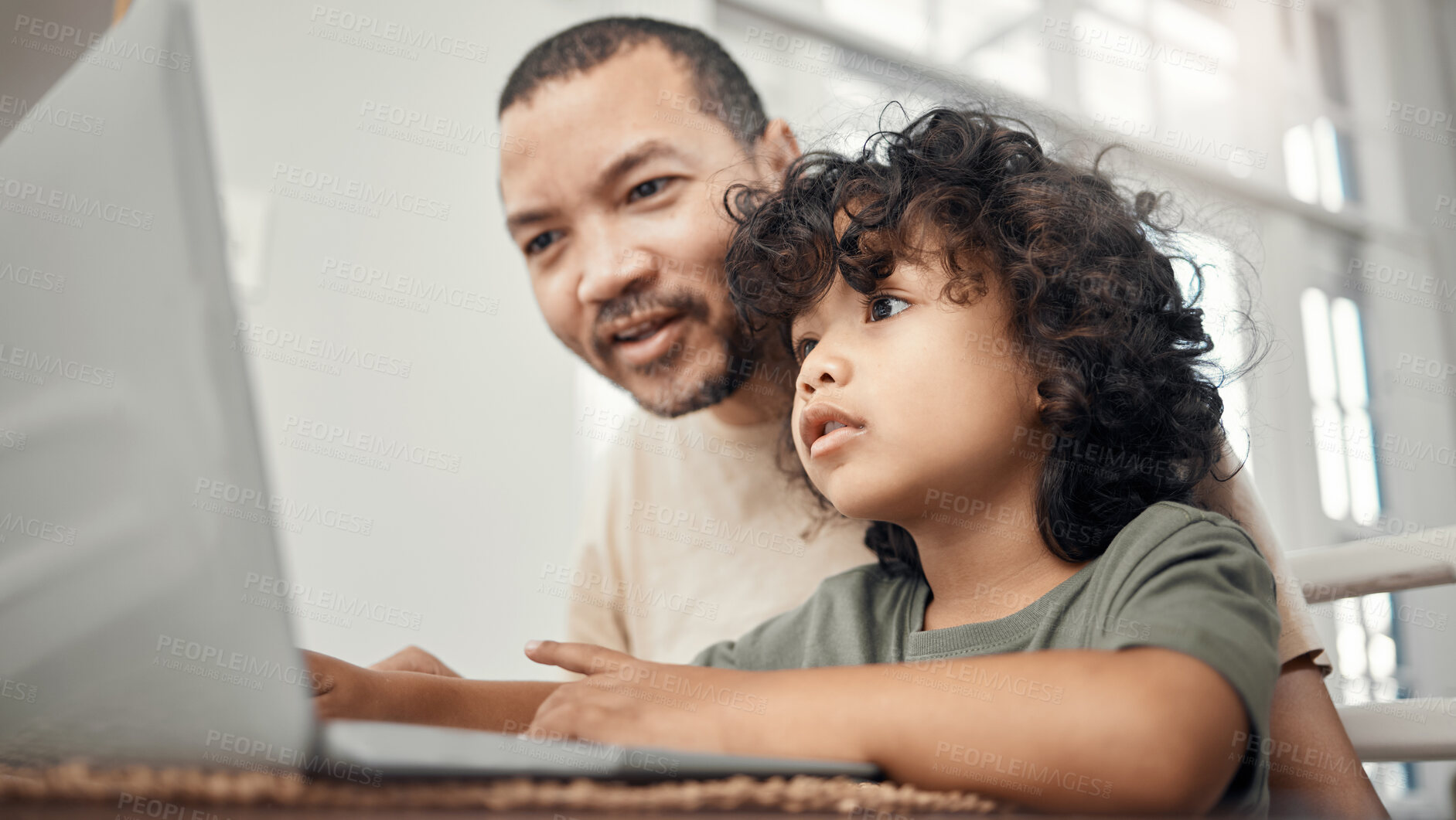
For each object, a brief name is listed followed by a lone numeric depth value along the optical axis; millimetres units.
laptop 299
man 1050
